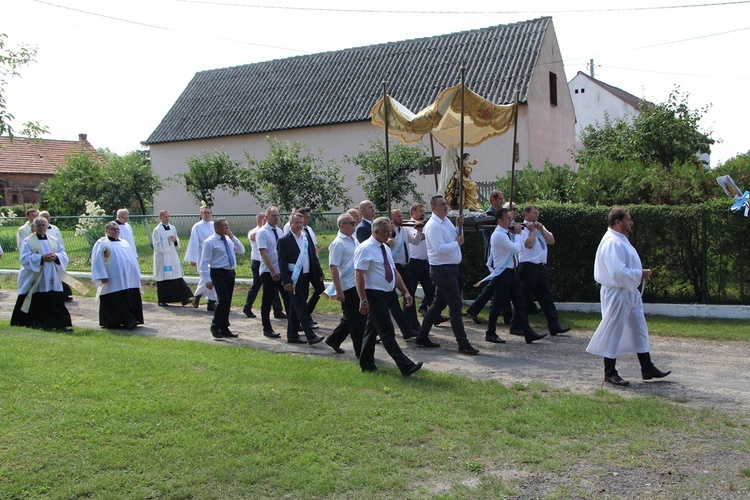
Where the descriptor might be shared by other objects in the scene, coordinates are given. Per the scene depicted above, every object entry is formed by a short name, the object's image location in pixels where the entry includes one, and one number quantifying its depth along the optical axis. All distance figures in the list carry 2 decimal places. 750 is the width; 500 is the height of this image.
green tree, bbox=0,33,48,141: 10.05
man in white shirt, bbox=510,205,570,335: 10.38
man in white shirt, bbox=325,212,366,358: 8.62
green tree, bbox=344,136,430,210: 21.84
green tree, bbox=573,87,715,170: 19.91
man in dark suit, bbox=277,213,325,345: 10.09
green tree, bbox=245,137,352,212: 22.02
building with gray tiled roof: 26.88
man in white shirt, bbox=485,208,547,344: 9.98
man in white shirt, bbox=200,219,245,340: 10.84
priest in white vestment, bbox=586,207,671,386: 7.55
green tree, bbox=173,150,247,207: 26.59
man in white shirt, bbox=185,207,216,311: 13.86
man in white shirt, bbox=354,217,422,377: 7.82
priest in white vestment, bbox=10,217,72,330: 11.30
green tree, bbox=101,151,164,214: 28.92
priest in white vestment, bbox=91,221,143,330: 11.60
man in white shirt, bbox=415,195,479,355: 9.29
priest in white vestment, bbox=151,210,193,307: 14.70
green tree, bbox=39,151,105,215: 29.20
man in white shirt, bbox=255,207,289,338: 10.91
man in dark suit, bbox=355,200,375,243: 10.16
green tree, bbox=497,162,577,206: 15.57
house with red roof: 49.03
